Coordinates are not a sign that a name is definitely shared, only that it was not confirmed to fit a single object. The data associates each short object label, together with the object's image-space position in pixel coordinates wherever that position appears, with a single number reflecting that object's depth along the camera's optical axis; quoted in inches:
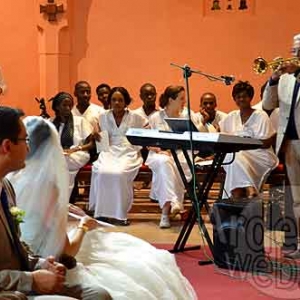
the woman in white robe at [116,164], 257.3
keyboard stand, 197.5
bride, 107.2
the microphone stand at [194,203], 182.6
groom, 86.4
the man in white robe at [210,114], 289.0
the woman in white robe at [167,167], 252.4
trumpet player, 194.5
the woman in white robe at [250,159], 244.5
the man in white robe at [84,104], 297.6
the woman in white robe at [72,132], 267.3
